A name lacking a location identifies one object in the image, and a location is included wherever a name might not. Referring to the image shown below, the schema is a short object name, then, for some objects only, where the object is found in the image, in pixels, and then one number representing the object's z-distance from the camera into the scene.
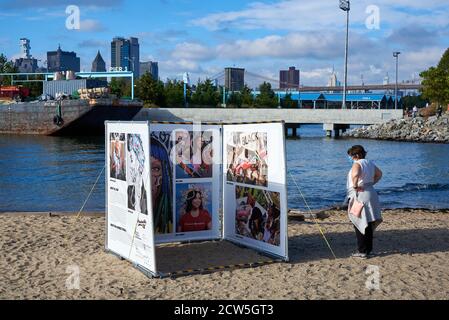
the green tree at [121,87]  109.85
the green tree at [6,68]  114.82
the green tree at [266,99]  122.38
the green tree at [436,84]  76.88
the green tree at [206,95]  114.19
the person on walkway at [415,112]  81.49
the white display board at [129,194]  8.97
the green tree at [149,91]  101.88
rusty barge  69.06
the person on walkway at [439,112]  73.94
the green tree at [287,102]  136.25
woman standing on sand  9.80
